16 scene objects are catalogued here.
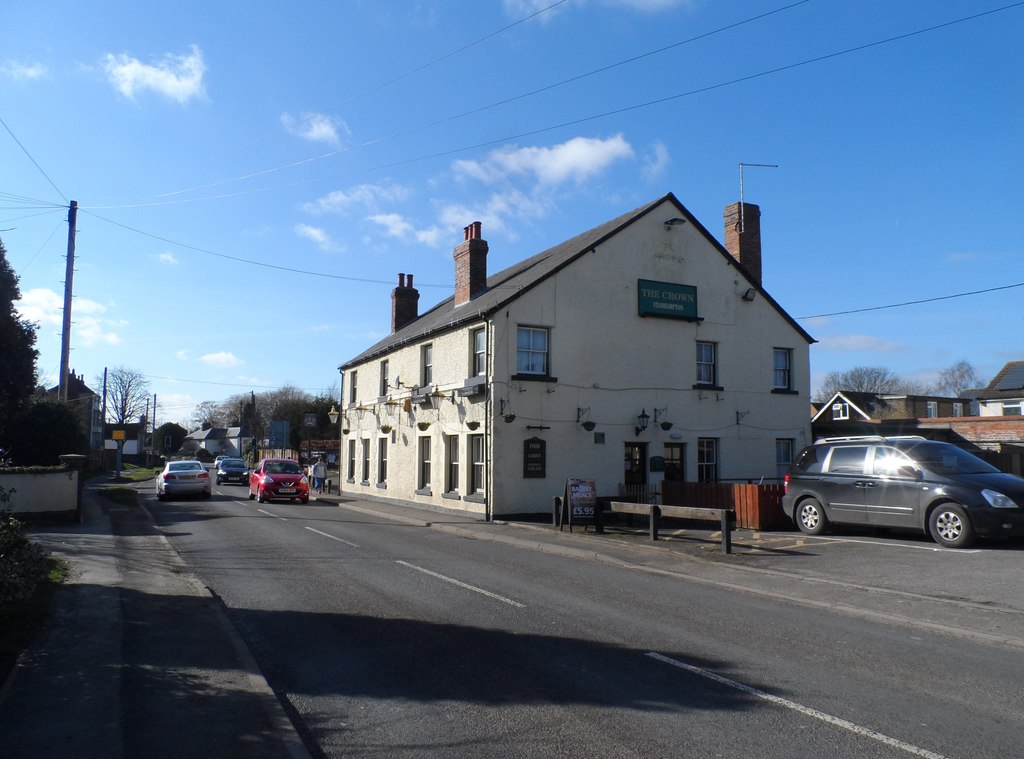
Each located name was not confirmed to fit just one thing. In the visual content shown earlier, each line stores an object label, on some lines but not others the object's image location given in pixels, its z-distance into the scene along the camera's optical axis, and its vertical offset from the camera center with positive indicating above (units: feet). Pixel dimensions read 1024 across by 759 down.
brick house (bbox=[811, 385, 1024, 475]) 89.30 +3.86
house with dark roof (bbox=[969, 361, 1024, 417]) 163.32 +11.80
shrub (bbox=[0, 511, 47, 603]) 19.85 -3.55
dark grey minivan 41.34 -2.67
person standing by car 115.44 -5.19
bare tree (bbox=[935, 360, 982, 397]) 293.41 +24.27
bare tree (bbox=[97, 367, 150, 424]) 296.51 +14.86
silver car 93.71 -5.32
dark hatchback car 151.33 -6.58
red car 94.27 -5.31
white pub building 70.13 +7.31
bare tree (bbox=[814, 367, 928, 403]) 297.72 +25.42
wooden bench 44.75 -4.59
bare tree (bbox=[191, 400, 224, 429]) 399.48 +14.01
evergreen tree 26.13 +3.12
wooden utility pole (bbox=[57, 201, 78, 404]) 72.90 +14.59
